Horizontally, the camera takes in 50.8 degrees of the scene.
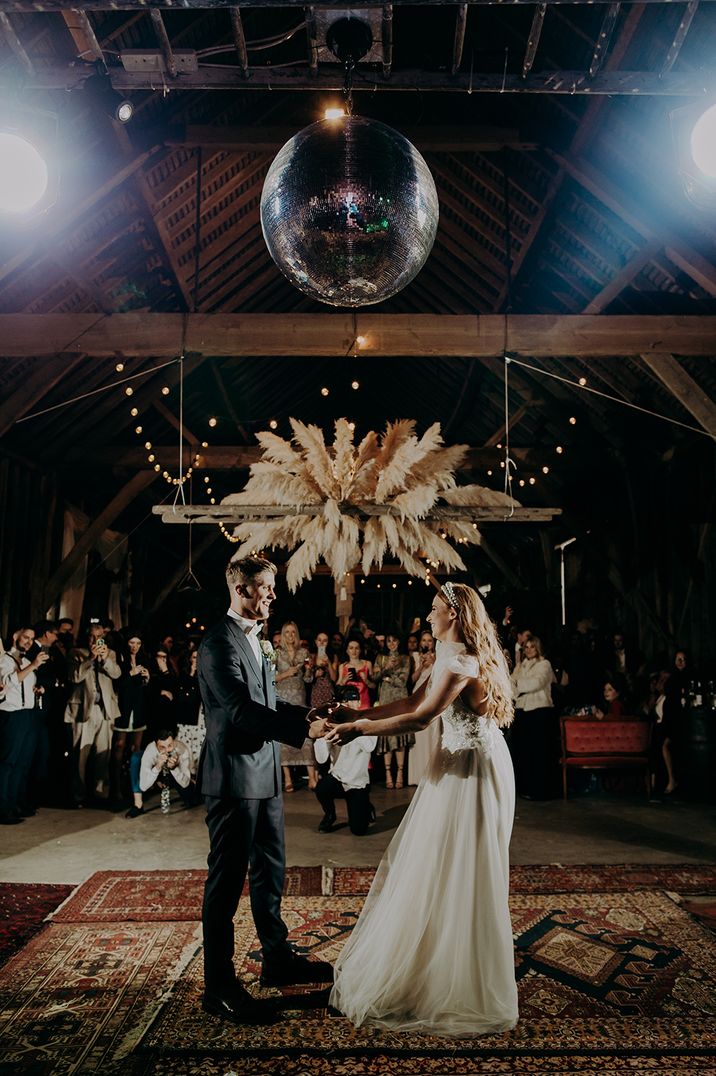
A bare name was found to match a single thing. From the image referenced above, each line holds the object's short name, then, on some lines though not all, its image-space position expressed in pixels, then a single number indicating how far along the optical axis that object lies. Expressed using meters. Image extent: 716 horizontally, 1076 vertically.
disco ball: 2.37
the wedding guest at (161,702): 7.23
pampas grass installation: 4.60
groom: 2.90
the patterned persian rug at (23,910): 3.67
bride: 2.75
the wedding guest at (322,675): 7.55
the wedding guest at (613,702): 7.92
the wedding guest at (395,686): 7.84
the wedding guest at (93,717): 7.03
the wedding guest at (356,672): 7.61
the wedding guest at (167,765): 6.64
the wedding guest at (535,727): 7.30
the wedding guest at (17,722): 6.23
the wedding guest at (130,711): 7.18
